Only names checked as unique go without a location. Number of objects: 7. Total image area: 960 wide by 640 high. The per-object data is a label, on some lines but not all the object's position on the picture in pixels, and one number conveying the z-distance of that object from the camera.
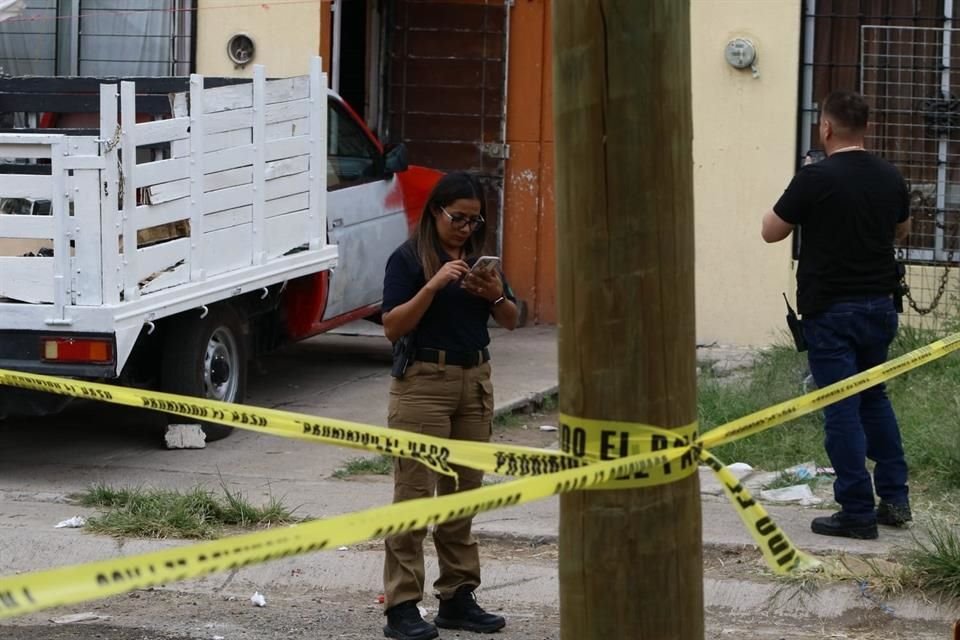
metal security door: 24.16
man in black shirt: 12.04
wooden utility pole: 5.68
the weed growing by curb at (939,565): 10.91
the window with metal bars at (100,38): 23.91
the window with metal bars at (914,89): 21.08
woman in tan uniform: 10.17
